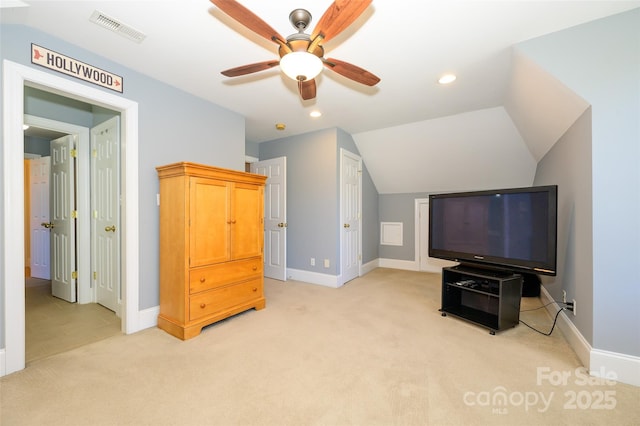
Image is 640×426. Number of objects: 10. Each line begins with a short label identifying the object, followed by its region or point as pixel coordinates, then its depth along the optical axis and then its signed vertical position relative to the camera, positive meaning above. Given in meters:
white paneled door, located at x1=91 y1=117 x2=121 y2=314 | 2.81 -0.02
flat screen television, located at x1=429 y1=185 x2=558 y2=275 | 2.29 -0.19
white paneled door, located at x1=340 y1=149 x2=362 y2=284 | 4.16 -0.08
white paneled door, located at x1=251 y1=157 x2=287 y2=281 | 4.43 -0.16
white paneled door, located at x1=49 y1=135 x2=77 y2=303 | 3.18 -0.11
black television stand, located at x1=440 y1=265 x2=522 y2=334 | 2.47 -0.90
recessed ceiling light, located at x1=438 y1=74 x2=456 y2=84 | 2.57 +1.30
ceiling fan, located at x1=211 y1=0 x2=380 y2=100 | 1.29 +0.98
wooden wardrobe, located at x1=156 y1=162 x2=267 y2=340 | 2.37 -0.35
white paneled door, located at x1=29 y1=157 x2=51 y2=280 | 4.03 -0.15
